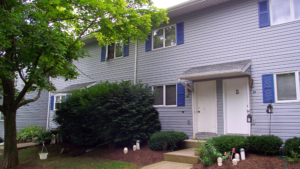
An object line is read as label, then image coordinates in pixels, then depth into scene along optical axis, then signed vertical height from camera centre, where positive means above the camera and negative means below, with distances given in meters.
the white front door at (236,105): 7.79 +0.03
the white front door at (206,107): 8.55 -0.05
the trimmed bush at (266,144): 5.88 -0.96
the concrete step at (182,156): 6.48 -1.48
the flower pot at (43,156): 8.10 -1.80
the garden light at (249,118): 7.44 -0.38
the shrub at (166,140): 7.81 -1.17
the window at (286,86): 6.92 +0.60
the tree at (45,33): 6.15 +1.95
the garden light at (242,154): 5.88 -1.22
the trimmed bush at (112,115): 8.69 -0.41
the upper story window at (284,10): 7.23 +3.05
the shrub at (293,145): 5.53 -0.94
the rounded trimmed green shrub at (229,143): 6.07 -0.99
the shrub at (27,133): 12.96 -1.64
